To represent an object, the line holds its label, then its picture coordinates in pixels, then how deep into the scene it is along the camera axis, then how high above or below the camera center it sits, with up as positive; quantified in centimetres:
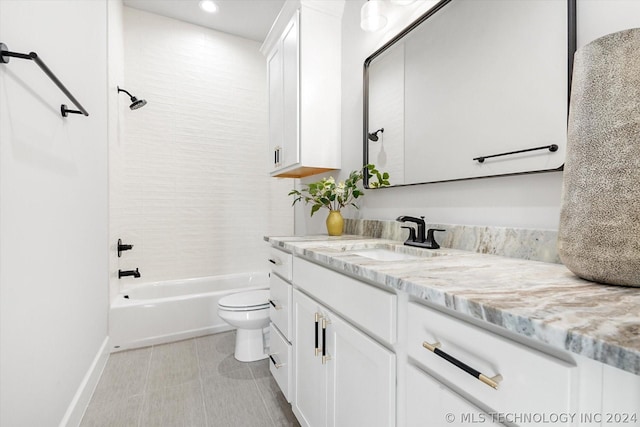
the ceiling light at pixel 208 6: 264 +179
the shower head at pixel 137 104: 236 +81
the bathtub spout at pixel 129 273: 252 -54
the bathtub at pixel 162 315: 230 -85
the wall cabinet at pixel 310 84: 199 +84
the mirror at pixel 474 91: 97 +47
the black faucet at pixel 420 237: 129 -12
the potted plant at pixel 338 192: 183 +10
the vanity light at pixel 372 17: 166 +105
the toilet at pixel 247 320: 205 -75
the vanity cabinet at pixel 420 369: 42 -31
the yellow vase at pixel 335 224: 192 -10
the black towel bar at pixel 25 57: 86 +46
